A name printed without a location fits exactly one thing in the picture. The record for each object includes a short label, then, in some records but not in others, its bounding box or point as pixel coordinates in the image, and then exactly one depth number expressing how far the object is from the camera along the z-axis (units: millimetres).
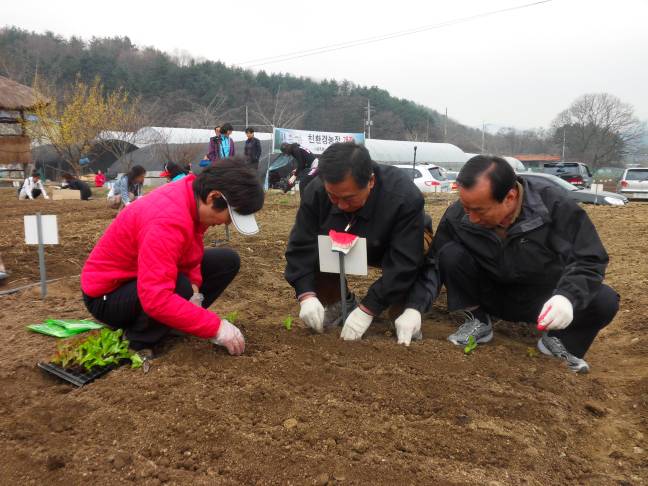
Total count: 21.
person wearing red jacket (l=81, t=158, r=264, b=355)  2164
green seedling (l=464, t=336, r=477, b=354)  2664
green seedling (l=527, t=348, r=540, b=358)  2693
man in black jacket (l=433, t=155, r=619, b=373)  2387
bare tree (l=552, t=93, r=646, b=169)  46781
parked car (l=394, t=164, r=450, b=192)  15633
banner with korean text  16578
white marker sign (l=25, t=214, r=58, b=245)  3721
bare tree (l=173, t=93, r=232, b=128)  35469
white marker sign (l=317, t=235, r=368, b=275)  2789
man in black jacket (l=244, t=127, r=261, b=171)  9269
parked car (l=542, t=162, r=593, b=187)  20000
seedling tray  2291
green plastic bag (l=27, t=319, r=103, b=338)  2900
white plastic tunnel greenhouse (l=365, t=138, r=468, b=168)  30672
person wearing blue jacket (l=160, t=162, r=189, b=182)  7164
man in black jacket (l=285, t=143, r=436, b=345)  2830
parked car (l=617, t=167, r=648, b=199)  15227
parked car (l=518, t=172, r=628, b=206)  11891
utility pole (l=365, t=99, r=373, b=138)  42450
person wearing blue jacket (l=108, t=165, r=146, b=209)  7848
